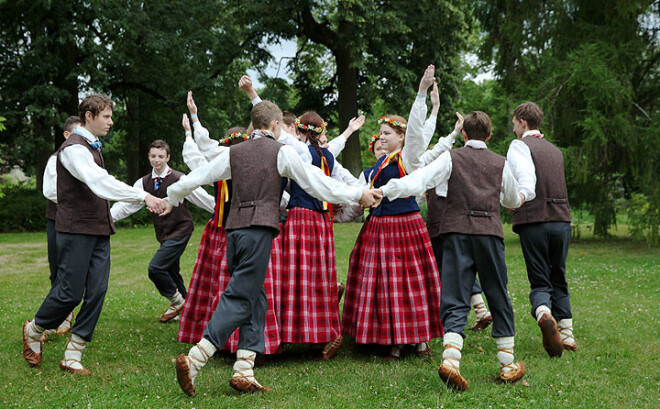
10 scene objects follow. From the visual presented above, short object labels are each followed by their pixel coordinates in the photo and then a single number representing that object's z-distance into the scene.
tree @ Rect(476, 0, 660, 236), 13.30
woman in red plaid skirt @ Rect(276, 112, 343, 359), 5.15
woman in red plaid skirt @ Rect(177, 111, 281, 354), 5.43
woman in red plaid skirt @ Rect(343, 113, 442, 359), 5.13
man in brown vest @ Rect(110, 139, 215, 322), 6.59
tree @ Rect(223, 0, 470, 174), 18.56
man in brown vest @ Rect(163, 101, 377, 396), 4.14
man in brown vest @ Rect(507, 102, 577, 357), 5.25
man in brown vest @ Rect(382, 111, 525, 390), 4.36
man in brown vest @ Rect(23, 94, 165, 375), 4.61
